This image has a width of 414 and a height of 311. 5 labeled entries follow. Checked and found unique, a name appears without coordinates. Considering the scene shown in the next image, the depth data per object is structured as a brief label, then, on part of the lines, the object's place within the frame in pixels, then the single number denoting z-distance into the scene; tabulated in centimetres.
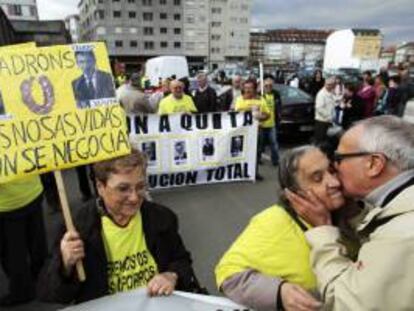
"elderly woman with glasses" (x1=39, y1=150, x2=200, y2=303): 196
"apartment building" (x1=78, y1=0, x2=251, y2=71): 8256
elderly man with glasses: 127
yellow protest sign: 185
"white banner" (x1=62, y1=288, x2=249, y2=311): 184
